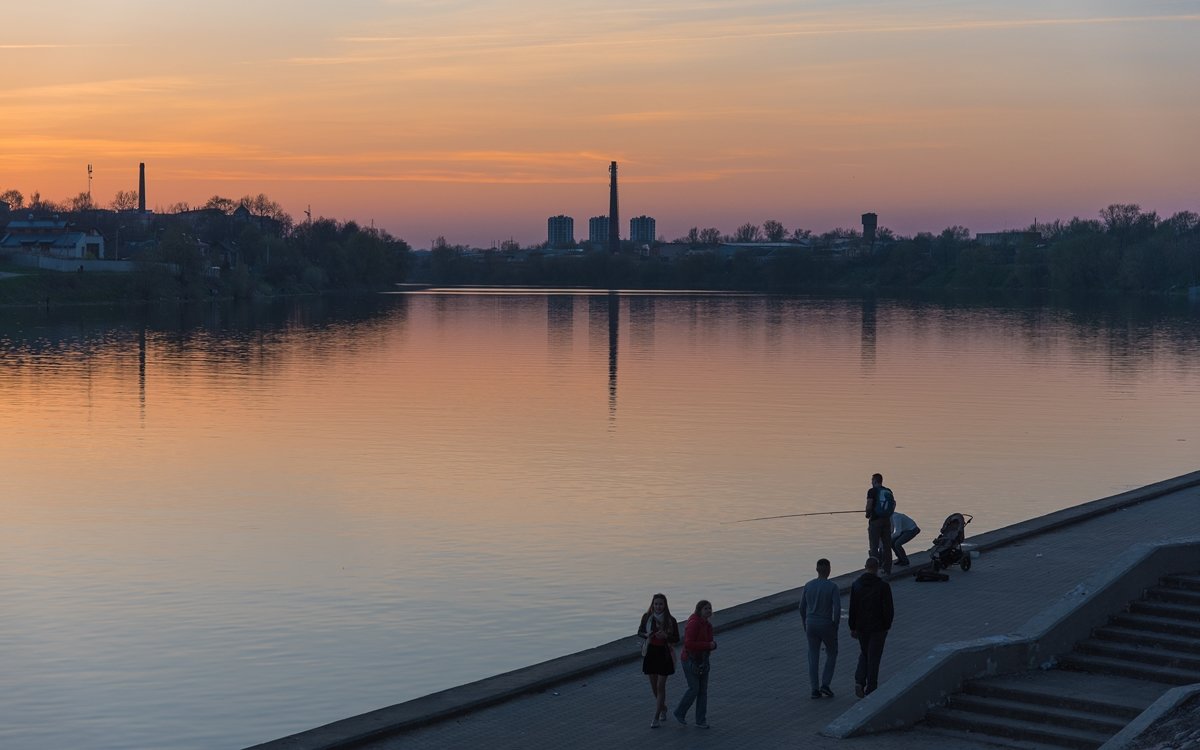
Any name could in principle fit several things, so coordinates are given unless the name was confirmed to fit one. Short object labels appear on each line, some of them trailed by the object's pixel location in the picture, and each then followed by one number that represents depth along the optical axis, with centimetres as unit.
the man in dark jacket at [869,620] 1728
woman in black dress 1628
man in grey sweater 1736
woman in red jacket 1625
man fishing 2402
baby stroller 2456
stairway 1652
